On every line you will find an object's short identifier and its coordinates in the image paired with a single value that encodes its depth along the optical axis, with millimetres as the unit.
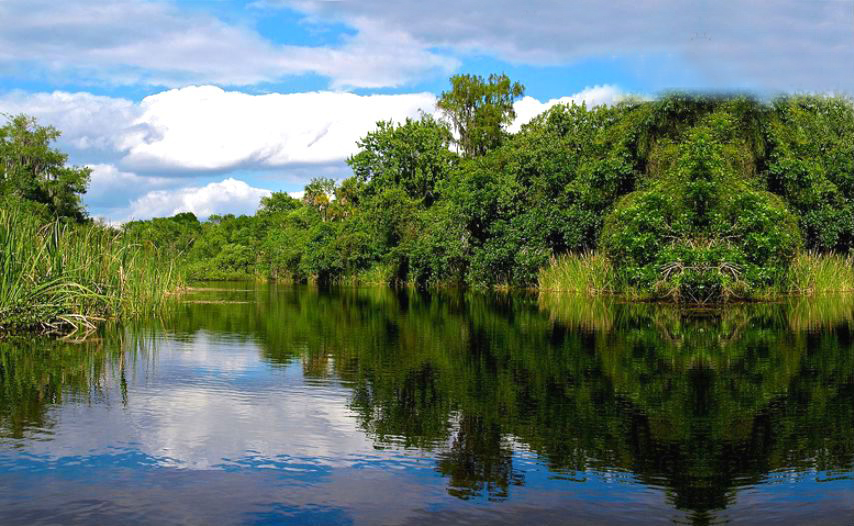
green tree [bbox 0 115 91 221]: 65312
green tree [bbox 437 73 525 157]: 72750
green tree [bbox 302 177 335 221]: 79062
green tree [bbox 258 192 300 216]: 92000
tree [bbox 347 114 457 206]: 68688
